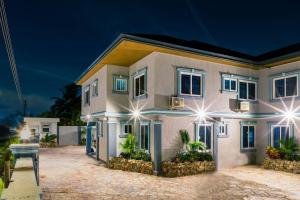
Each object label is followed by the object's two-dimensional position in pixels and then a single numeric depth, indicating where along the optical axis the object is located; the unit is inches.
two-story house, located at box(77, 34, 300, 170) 486.9
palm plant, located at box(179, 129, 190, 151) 497.0
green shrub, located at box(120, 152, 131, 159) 540.7
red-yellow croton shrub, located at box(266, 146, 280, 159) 542.4
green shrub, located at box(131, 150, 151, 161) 506.3
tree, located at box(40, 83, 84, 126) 1534.2
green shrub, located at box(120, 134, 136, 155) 536.7
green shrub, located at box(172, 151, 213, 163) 485.4
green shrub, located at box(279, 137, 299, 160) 518.4
